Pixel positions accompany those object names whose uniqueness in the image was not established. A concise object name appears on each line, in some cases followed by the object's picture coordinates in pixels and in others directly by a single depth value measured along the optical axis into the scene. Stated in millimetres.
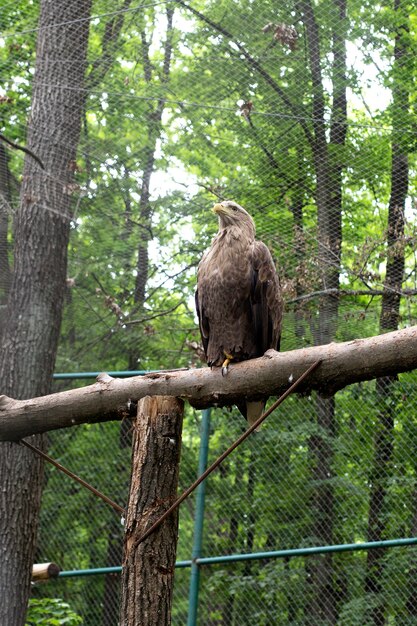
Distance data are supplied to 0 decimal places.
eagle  7254
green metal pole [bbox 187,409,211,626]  10406
